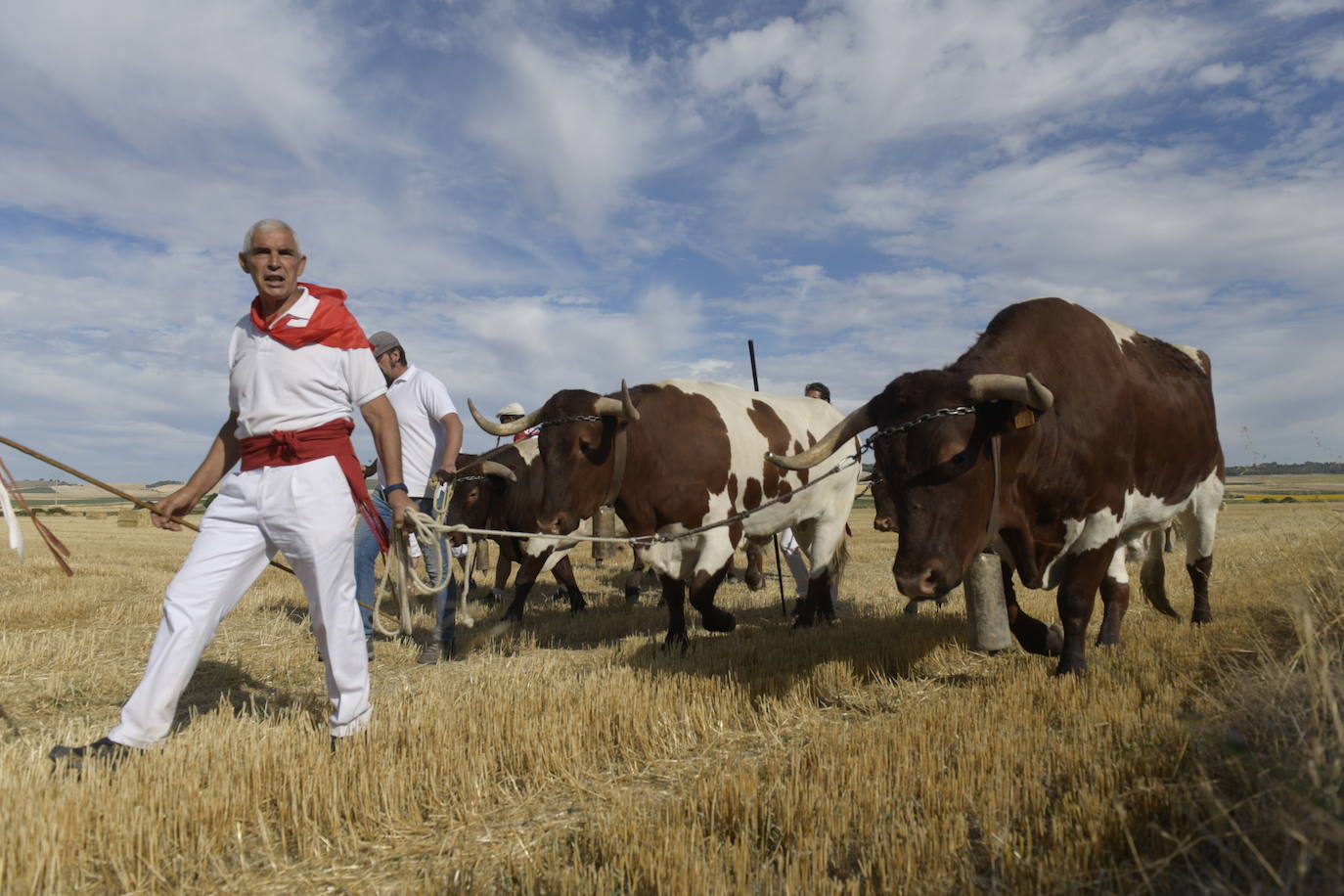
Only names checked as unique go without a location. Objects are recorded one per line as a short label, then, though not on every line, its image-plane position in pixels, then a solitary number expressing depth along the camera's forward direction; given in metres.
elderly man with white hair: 3.21
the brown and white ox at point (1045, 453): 3.81
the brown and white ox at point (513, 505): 8.09
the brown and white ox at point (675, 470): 5.75
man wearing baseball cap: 5.91
